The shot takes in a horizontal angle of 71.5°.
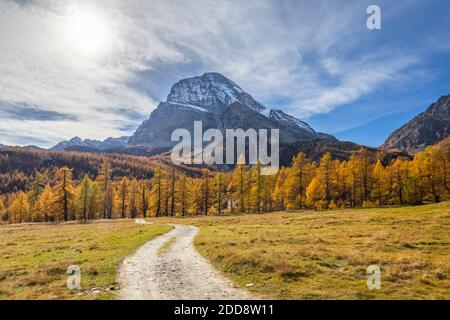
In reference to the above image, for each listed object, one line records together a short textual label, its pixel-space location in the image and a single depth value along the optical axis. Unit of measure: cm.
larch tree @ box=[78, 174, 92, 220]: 8488
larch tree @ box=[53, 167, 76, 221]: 7469
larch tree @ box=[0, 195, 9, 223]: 15310
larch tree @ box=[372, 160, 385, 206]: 7962
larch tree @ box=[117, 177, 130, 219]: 9275
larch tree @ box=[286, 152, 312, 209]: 8281
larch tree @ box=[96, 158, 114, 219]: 9474
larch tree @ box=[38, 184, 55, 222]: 8726
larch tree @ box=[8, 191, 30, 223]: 10281
